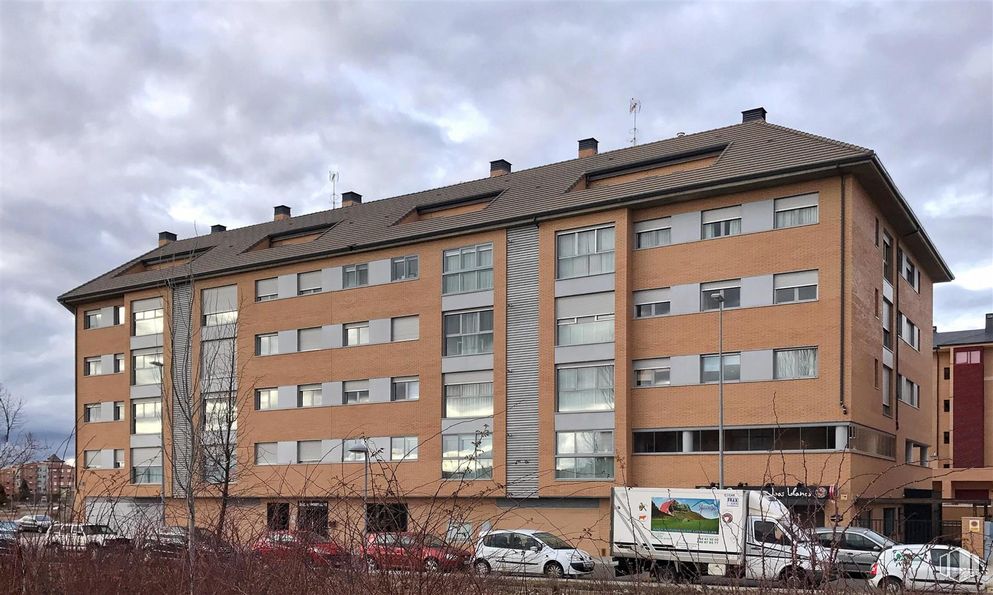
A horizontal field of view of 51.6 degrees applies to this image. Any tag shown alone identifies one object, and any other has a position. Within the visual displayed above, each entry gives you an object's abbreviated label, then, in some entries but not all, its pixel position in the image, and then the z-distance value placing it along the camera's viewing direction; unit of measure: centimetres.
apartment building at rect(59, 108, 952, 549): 3766
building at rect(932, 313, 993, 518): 8200
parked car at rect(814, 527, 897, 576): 2430
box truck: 2719
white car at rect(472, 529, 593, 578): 2843
